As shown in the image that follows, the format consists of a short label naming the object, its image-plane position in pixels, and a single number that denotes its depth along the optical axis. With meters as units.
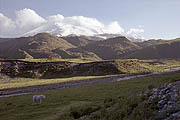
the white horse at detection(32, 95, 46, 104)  34.24
